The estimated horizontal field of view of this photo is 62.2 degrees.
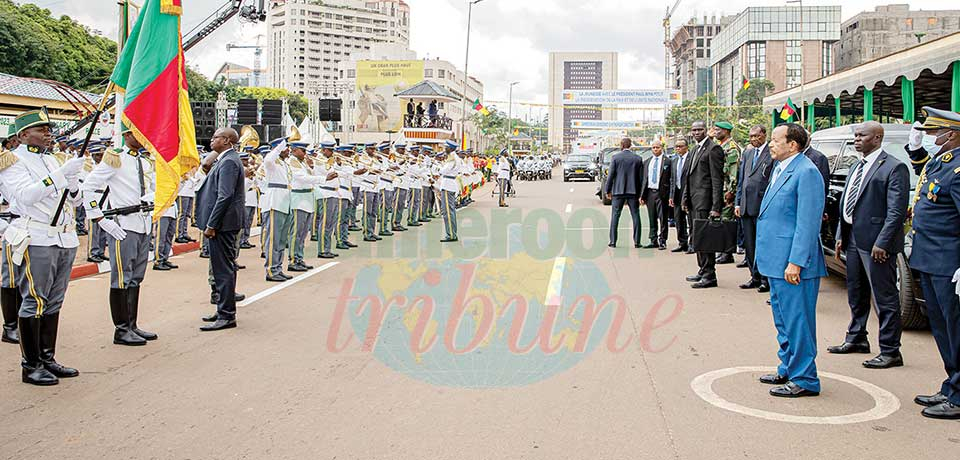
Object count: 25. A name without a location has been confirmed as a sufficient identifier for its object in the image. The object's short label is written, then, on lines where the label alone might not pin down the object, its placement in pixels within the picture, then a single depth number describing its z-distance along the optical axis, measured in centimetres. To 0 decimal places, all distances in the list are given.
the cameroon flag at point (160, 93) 739
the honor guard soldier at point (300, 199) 1154
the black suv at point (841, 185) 736
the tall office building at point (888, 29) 9519
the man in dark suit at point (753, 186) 962
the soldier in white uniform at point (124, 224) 722
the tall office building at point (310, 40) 18975
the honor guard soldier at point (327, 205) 1337
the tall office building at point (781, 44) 10256
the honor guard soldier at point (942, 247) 519
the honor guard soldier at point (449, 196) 1563
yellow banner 10381
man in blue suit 550
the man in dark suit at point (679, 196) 1273
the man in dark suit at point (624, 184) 1444
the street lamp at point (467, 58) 4806
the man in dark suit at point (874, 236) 620
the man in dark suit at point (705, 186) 1023
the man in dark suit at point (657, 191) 1445
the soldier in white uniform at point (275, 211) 1084
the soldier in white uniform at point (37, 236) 591
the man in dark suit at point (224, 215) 791
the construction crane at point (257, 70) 19125
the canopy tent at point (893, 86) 1606
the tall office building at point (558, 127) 16888
